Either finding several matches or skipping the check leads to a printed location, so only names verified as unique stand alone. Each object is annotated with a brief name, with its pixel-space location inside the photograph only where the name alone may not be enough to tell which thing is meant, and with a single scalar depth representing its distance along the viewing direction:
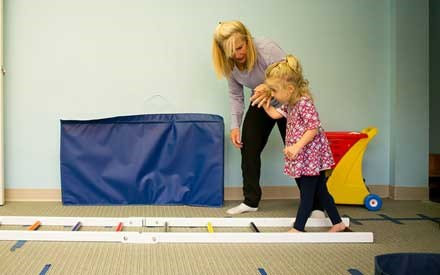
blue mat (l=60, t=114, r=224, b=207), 2.89
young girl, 2.12
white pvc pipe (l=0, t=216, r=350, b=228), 2.30
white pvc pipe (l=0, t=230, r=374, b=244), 2.00
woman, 2.39
